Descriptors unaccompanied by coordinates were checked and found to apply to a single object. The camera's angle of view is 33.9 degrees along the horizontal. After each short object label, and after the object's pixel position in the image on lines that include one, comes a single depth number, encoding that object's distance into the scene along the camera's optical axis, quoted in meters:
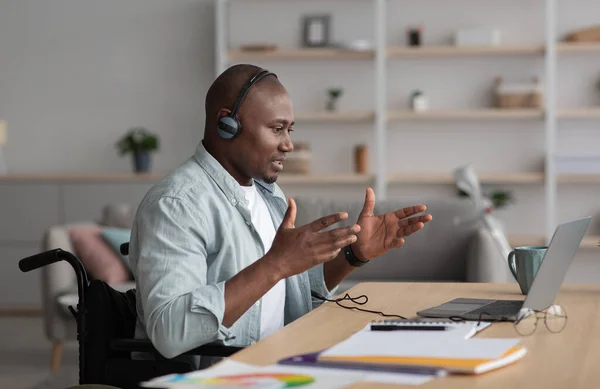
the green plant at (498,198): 6.34
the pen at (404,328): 1.69
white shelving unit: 6.22
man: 1.87
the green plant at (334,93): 6.48
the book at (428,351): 1.41
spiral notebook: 1.71
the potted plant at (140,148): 6.56
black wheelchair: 2.06
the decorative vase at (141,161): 6.57
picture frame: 6.58
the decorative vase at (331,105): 6.52
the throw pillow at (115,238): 4.86
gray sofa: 4.54
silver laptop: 1.85
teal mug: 2.17
